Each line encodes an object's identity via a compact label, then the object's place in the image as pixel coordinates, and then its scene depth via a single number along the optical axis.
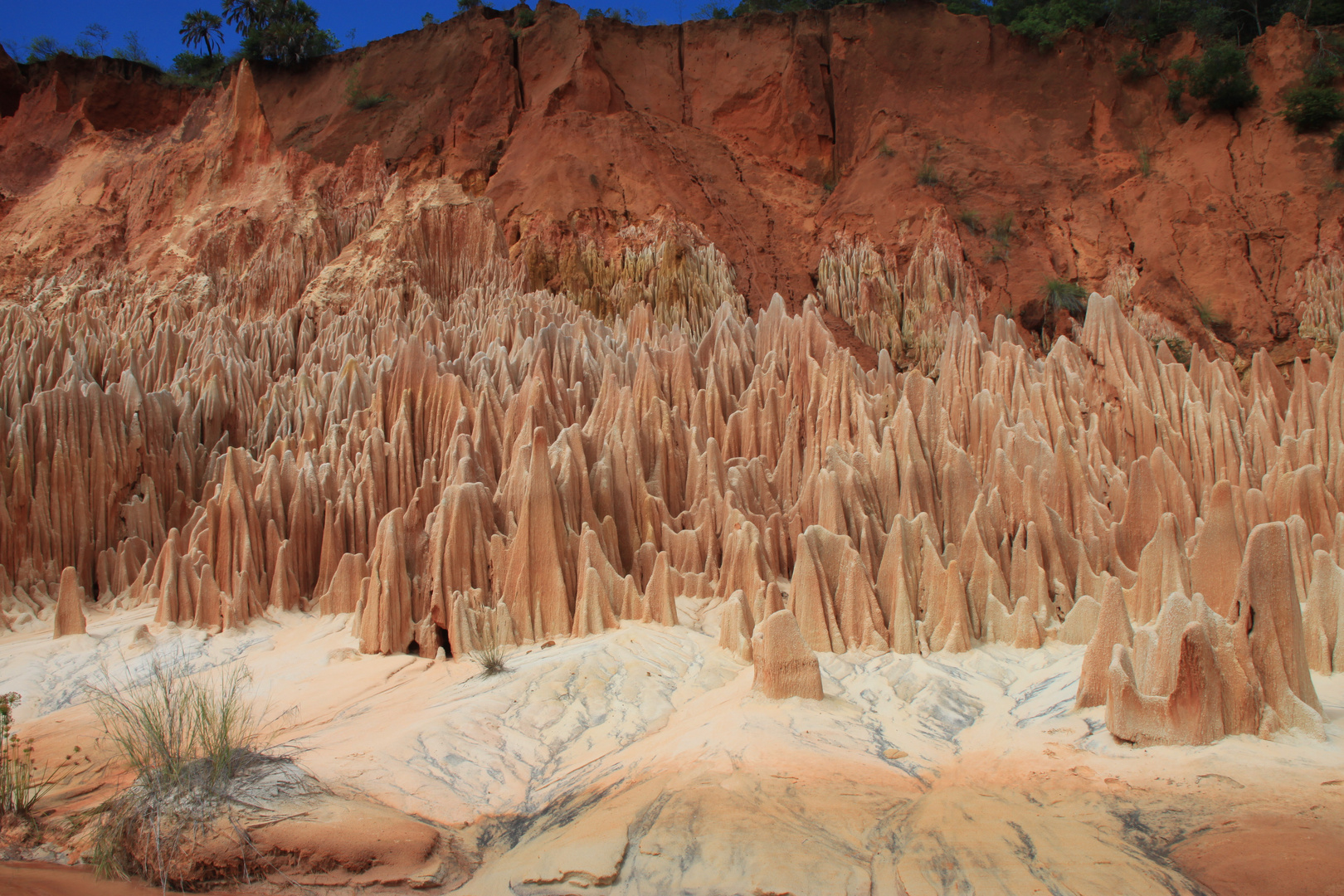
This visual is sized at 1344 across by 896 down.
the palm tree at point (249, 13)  26.27
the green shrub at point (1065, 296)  15.89
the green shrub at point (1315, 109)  17.34
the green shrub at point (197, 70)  26.42
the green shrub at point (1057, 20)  20.48
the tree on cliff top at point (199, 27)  29.16
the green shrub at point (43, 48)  27.48
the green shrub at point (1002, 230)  17.31
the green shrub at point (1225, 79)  18.22
